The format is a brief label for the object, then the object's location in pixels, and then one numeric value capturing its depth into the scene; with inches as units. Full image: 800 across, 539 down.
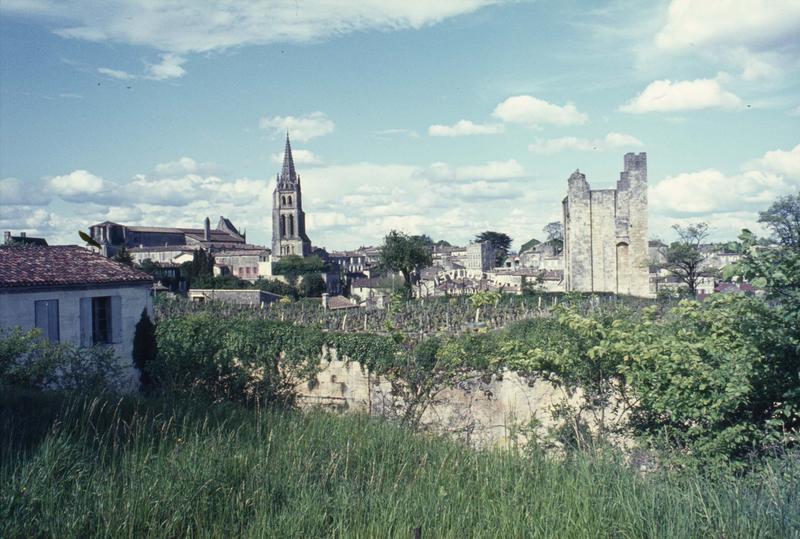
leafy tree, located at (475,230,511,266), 4372.0
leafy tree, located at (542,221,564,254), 4787.9
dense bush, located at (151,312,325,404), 464.8
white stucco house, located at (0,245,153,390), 609.6
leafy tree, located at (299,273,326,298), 2748.5
